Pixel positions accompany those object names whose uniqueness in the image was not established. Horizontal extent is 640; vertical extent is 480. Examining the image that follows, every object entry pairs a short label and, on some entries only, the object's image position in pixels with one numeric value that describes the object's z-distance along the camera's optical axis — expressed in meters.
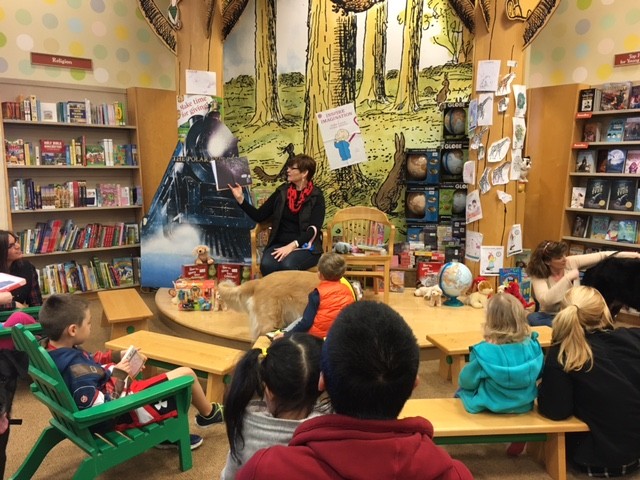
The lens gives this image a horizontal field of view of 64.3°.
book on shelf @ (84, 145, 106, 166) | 5.36
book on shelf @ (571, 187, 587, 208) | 5.28
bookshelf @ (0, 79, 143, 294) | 5.01
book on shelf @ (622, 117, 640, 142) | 4.79
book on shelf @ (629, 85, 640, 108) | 4.76
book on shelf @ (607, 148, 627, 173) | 4.95
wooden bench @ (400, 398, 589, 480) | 2.21
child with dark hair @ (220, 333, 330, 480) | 1.44
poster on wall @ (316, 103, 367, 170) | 5.60
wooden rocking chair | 4.50
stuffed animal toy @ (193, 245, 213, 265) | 4.73
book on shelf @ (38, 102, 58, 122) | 5.02
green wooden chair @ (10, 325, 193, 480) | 1.97
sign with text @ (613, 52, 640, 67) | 4.87
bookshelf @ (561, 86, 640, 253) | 4.88
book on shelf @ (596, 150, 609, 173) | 5.10
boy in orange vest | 3.03
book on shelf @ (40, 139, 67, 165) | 5.08
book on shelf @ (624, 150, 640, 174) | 4.82
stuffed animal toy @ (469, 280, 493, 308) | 4.58
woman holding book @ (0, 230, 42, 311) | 3.42
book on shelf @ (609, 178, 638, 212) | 4.89
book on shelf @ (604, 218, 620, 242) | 5.03
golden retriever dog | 3.49
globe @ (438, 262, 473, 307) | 4.50
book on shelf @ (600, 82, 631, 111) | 4.83
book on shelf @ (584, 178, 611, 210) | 5.08
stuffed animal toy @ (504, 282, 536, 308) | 4.37
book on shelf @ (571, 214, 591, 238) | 5.30
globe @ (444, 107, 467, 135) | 5.20
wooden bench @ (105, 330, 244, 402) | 2.78
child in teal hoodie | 2.28
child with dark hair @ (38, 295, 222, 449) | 2.07
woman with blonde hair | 2.20
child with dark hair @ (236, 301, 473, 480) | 0.92
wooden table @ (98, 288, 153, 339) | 3.64
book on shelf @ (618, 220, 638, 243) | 4.90
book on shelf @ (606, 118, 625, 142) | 4.94
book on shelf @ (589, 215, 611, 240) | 5.12
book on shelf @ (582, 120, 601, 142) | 5.12
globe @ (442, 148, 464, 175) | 5.18
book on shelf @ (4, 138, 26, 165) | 4.86
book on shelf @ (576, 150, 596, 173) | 5.17
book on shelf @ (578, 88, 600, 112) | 5.01
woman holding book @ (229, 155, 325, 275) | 4.37
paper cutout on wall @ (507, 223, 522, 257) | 4.84
